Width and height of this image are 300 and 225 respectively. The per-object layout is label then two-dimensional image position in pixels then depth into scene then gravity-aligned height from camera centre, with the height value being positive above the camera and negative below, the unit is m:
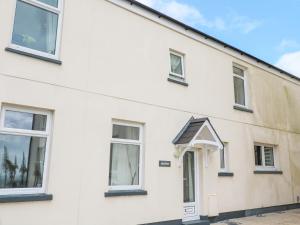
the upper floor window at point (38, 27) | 6.30 +3.39
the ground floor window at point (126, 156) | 7.30 +0.55
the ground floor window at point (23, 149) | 5.74 +0.56
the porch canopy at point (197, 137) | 8.16 +1.20
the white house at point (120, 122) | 5.98 +1.46
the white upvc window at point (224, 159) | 10.09 +0.69
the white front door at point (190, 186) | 8.61 -0.24
